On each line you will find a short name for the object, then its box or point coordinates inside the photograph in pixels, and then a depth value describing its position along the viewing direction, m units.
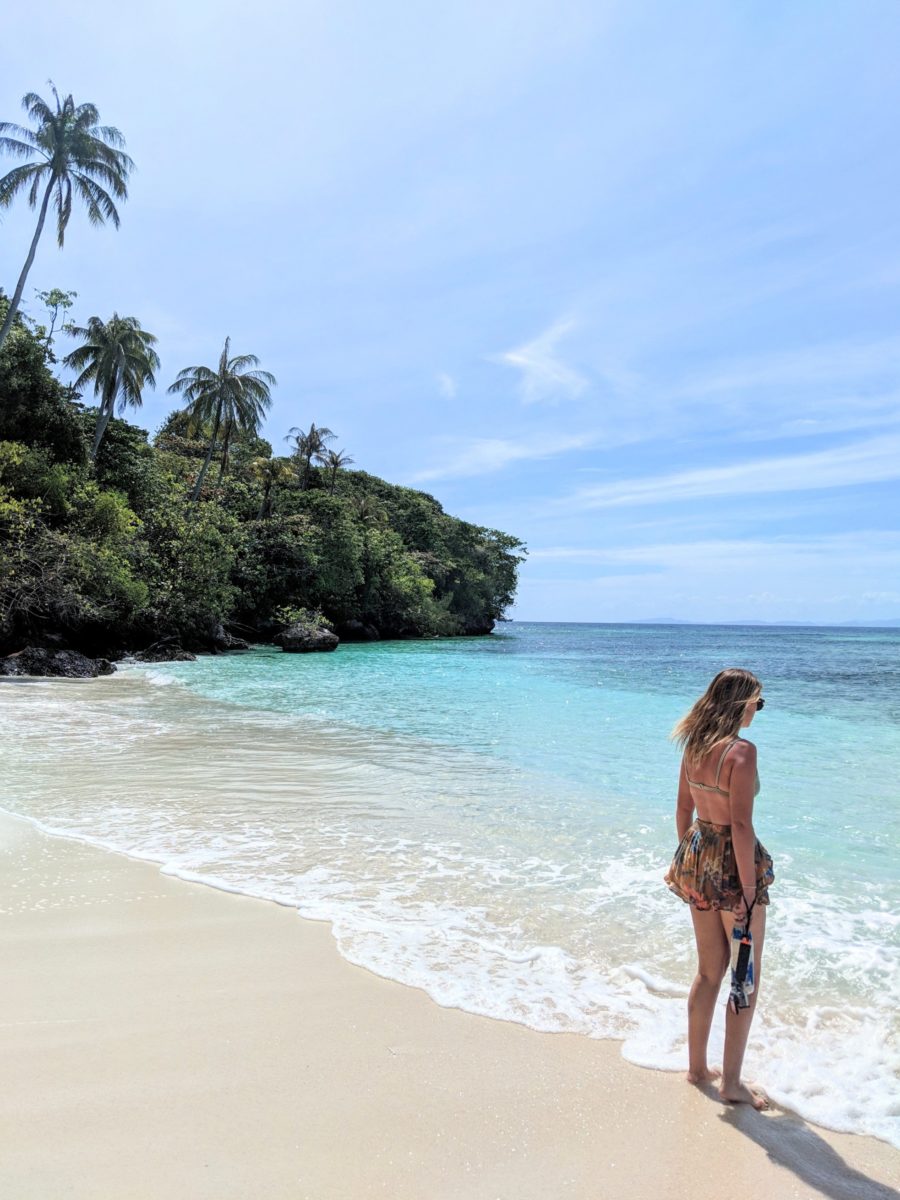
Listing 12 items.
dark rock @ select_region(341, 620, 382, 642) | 45.50
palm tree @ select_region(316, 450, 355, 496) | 48.97
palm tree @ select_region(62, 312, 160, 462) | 30.31
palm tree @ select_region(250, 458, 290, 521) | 44.22
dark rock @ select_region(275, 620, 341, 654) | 33.00
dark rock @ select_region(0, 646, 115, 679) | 19.21
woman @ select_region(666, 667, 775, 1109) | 2.70
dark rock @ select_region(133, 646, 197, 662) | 26.30
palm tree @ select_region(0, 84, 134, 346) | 23.12
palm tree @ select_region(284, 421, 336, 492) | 48.06
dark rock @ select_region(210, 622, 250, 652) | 32.06
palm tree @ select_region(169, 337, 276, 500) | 37.22
